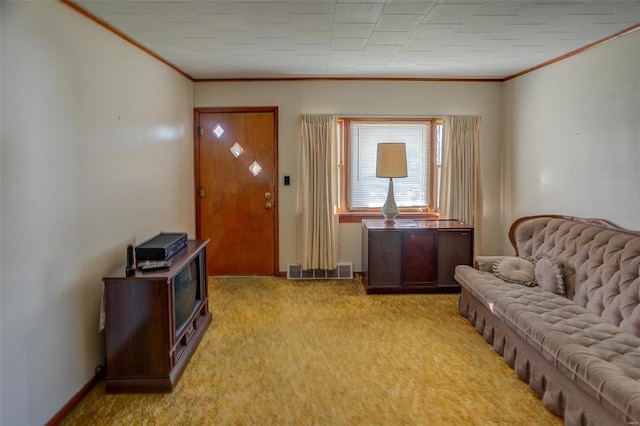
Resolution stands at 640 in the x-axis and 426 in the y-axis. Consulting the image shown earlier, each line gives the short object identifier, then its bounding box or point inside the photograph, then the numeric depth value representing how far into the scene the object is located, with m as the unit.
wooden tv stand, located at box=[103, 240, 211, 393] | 2.51
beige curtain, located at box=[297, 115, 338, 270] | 4.78
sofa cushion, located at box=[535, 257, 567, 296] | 3.09
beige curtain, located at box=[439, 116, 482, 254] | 4.80
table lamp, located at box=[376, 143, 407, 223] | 4.51
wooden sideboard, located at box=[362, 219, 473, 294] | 4.35
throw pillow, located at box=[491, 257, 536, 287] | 3.32
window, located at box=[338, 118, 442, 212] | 4.93
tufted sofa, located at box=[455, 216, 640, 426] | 1.95
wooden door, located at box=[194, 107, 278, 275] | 4.86
